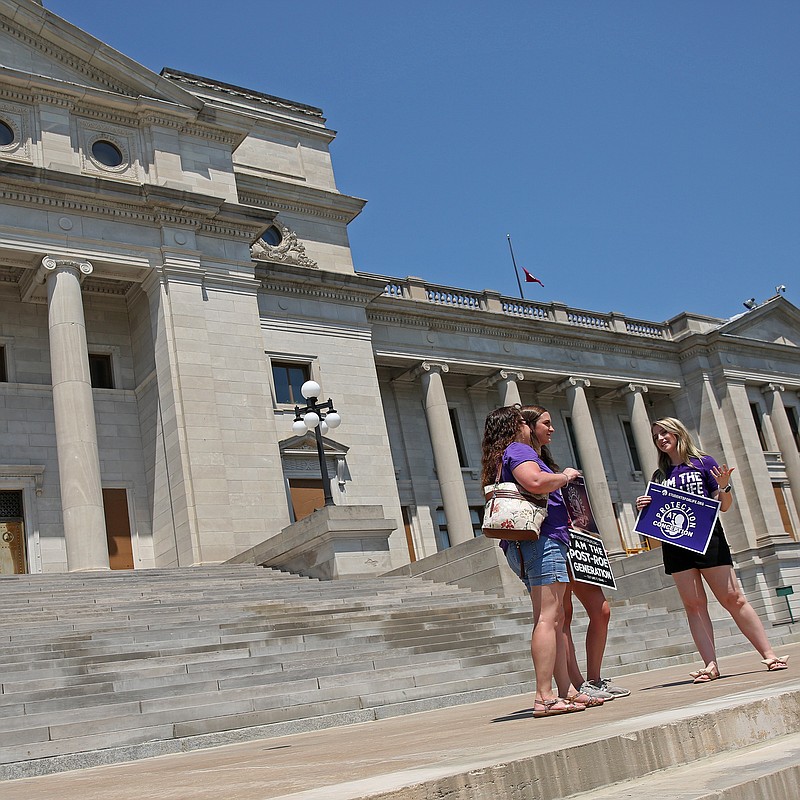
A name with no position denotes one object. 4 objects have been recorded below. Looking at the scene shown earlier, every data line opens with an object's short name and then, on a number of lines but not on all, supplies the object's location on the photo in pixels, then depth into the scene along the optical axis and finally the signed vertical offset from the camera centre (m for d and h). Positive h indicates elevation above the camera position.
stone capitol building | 24.33 +10.64
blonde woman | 7.62 +0.42
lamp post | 19.91 +5.40
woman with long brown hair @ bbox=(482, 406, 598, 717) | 6.02 +0.59
